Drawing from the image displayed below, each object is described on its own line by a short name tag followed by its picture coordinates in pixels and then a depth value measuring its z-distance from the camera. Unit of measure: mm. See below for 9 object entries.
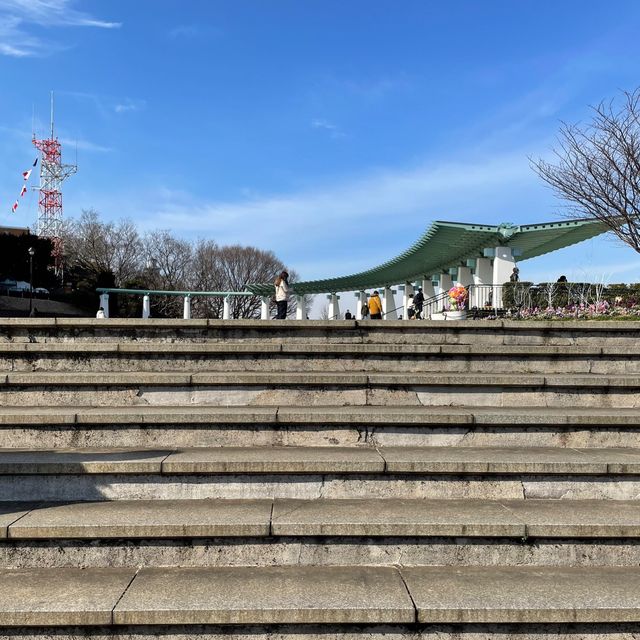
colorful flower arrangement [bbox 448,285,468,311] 13430
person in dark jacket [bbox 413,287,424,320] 22438
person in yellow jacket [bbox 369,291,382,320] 17016
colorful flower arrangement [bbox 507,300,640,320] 12883
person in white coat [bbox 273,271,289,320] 14039
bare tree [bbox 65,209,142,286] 56531
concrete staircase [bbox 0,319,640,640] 2996
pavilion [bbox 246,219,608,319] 28234
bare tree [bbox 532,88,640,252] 15586
